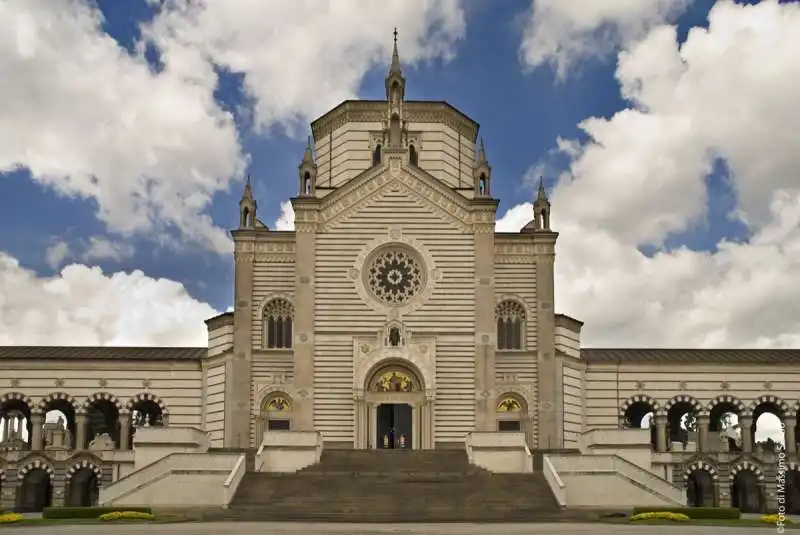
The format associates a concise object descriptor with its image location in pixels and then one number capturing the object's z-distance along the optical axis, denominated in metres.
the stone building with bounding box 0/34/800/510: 58.22
